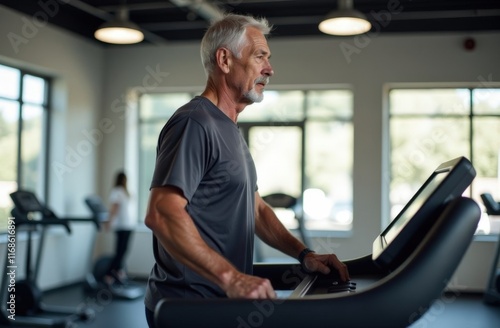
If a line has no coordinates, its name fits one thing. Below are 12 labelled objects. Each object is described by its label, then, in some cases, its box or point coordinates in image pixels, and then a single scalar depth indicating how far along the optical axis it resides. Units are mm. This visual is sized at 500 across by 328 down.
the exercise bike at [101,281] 6746
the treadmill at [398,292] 1068
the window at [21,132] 6539
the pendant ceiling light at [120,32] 5316
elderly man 1256
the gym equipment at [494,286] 6500
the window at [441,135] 7484
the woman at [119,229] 7078
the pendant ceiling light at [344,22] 4887
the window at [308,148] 7840
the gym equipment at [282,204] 6238
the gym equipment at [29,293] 5094
